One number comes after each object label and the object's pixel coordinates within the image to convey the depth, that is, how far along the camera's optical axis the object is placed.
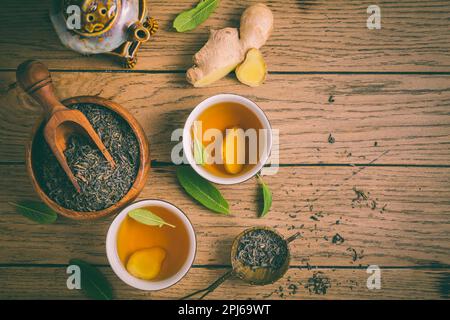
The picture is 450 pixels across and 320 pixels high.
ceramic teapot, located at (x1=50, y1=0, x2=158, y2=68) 0.69
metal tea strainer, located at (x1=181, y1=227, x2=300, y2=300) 0.82
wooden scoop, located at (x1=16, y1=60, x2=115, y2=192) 0.71
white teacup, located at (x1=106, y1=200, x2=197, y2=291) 0.75
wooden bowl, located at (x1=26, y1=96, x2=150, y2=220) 0.73
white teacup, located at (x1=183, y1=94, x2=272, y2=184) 0.76
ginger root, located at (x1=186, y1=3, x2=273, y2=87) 0.82
